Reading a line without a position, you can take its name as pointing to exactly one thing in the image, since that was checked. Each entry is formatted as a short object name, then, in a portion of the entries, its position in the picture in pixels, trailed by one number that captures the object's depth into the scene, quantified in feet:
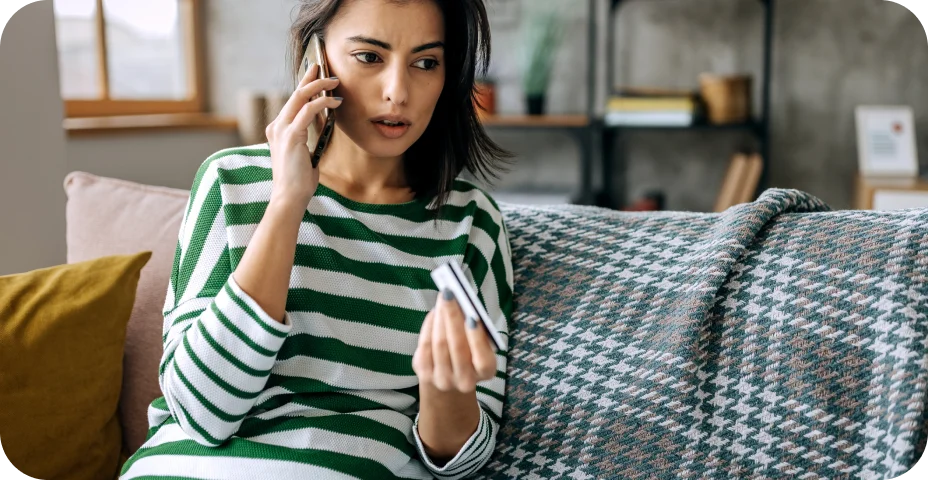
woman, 3.17
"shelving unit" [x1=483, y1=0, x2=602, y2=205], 10.32
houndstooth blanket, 3.30
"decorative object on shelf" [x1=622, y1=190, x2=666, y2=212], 10.21
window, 9.64
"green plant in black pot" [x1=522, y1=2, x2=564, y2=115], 10.69
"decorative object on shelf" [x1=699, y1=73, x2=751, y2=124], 9.77
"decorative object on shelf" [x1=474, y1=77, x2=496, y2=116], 10.77
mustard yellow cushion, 3.72
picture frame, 9.54
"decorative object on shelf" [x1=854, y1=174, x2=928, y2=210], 8.65
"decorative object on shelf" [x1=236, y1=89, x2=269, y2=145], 11.26
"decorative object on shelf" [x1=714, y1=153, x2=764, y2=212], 9.75
